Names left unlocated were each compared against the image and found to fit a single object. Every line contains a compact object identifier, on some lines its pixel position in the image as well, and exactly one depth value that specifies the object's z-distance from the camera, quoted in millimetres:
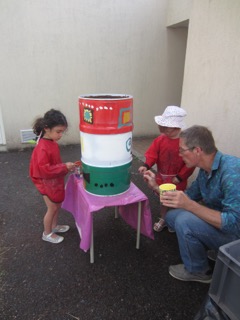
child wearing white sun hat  2141
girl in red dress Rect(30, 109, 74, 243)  2033
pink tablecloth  1910
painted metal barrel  1711
